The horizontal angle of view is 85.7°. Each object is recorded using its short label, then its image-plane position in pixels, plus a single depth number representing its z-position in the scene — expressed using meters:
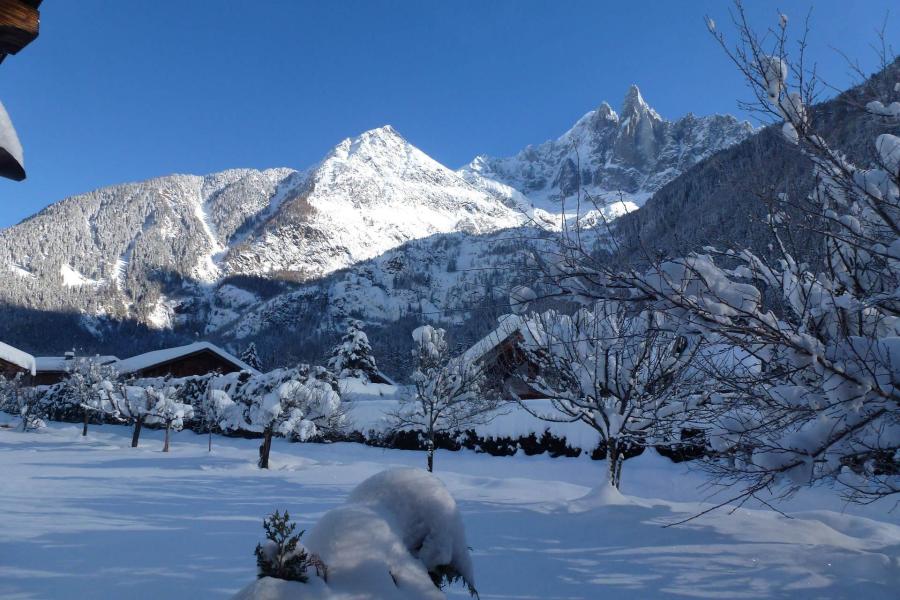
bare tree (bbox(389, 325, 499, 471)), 15.97
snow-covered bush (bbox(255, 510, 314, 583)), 2.40
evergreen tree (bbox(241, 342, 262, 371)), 46.03
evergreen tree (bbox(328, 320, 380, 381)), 33.81
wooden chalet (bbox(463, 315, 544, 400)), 12.05
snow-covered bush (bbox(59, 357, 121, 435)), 23.00
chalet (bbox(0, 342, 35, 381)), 31.75
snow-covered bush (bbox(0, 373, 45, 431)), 26.69
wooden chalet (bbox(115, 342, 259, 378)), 33.62
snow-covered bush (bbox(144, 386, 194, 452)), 21.11
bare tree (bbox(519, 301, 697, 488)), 8.23
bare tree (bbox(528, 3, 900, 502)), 2.65
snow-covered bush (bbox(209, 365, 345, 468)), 16.75
